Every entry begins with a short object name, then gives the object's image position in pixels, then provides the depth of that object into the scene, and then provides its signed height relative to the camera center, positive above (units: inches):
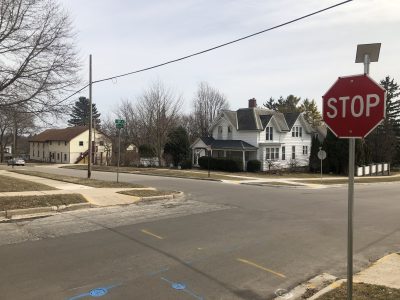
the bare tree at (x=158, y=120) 2144.4 +190.5
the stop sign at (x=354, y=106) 174.4 +22.4
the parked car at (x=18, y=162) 2564.0 -45.9
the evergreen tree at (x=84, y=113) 4917.3 +533.6
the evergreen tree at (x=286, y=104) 3990.7 +539.1
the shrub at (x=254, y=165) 1802.4 -37.3
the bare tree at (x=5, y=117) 679.0 +68.7
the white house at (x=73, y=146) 2851.9 +64.3
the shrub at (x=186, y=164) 2002.3 -39.4
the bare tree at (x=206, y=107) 2913.4 +346.1
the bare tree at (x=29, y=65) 641.6 +146.7
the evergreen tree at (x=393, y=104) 2994.6 +400.9
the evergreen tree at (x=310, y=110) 3875.5 +444.7
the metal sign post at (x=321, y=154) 1323.0 +7.9
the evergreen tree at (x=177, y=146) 2166.6 +51.3
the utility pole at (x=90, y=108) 1040.0 +119.0
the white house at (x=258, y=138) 1860.2 +87.3
